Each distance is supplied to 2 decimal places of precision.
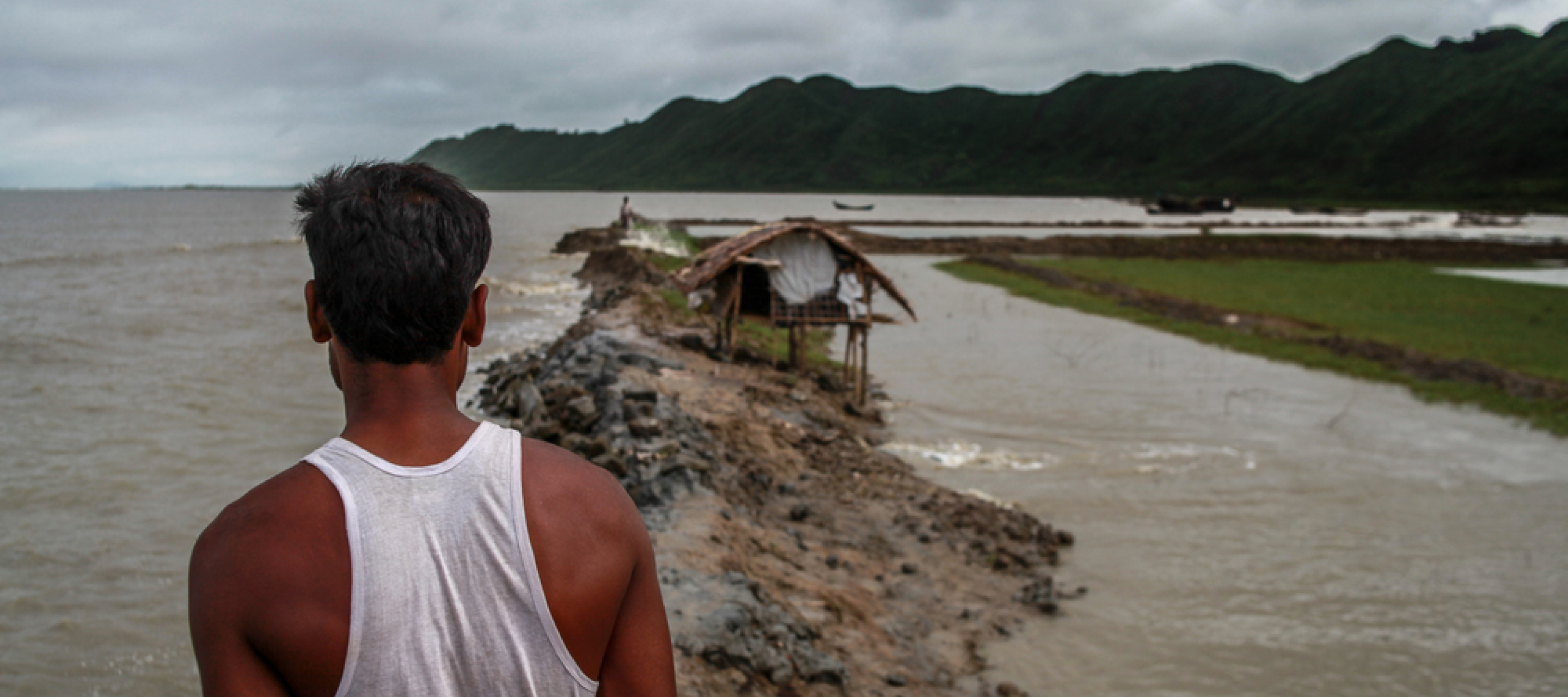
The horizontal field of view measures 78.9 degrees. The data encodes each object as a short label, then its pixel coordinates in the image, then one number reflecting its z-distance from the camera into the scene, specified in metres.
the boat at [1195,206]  84.75
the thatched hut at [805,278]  15.16
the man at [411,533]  1.33
